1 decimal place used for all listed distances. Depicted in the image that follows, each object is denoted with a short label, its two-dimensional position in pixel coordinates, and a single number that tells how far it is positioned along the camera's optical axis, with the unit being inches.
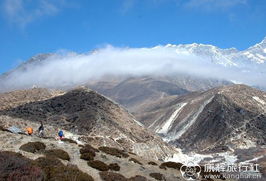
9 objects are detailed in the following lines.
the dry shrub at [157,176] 1289.4
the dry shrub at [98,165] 1208.3
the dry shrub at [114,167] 1280.6
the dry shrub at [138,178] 1129.1
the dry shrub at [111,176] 1083.9
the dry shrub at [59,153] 1250.7
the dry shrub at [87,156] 1311.5
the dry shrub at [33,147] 1267.2
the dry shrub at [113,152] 1627.3
